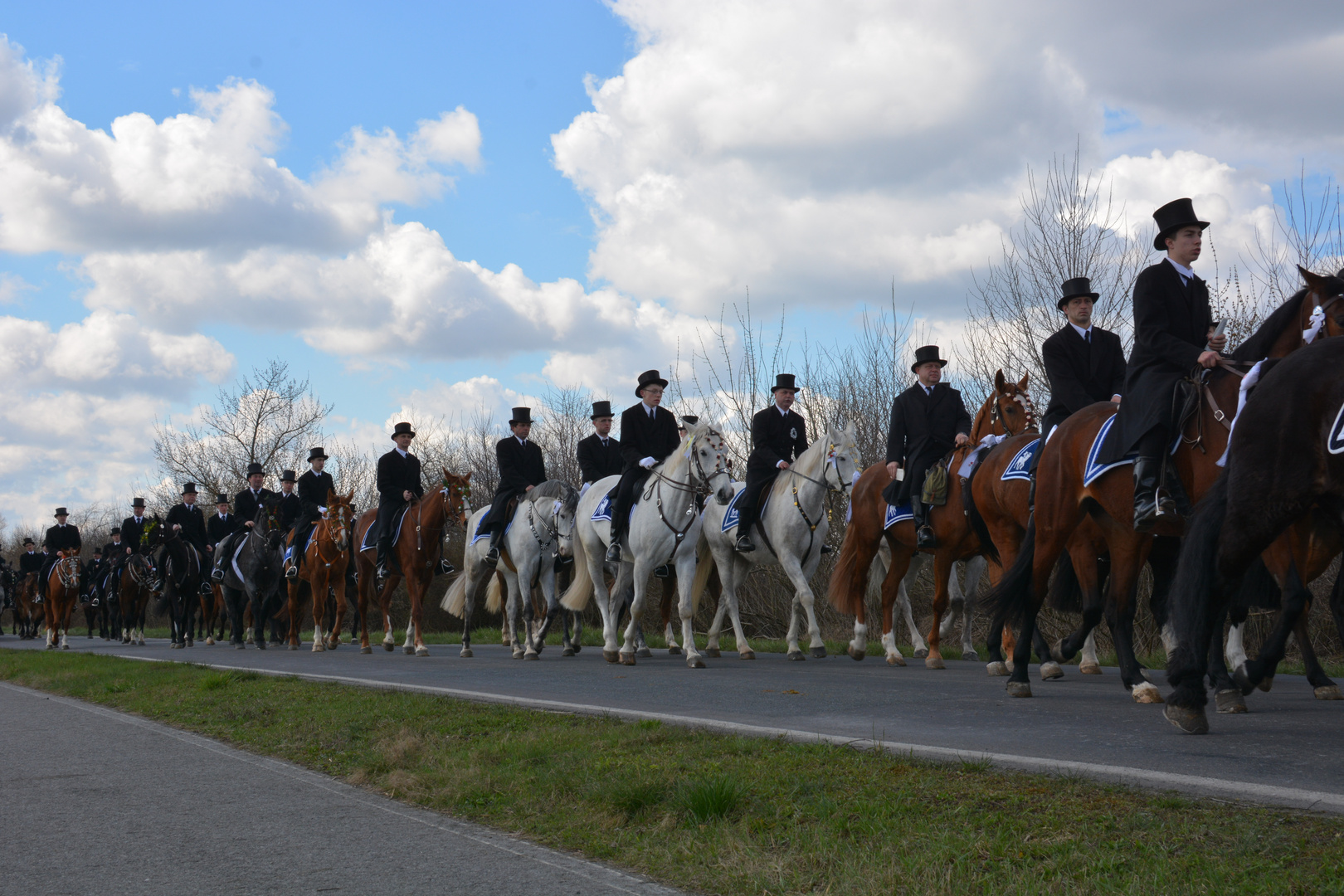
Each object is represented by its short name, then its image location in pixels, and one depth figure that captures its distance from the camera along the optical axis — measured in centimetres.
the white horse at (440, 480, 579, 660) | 1514
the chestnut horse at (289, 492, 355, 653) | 1862
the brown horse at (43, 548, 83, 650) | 2416
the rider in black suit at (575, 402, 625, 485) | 1560
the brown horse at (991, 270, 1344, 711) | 681
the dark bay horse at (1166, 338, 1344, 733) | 545
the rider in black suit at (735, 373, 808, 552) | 1363
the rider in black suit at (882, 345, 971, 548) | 1189
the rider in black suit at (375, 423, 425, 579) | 1792
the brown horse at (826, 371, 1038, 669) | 1146
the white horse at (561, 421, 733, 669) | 1272
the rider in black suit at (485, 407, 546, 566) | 1591
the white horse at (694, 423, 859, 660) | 1274
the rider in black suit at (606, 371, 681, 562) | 1377
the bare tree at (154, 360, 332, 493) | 4678
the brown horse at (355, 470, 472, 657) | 1714
